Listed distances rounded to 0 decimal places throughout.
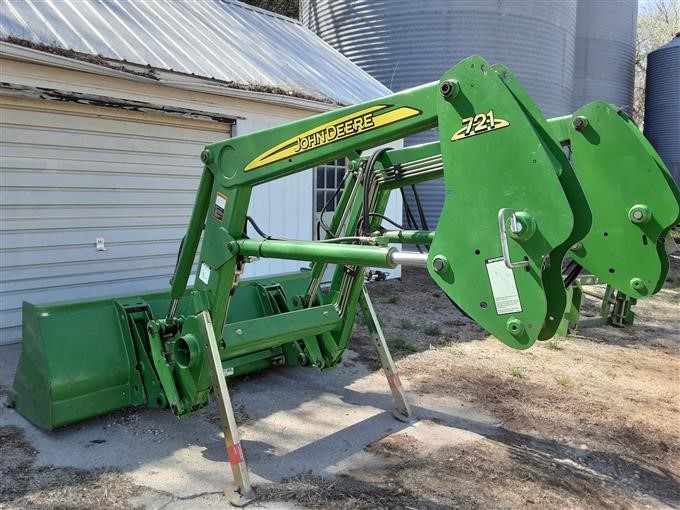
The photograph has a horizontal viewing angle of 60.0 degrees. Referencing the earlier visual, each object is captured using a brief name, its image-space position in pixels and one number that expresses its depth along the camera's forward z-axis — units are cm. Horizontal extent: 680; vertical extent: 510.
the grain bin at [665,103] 1714
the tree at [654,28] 2891
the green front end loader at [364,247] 240
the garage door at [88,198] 581
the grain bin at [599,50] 1573
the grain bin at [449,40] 1150
